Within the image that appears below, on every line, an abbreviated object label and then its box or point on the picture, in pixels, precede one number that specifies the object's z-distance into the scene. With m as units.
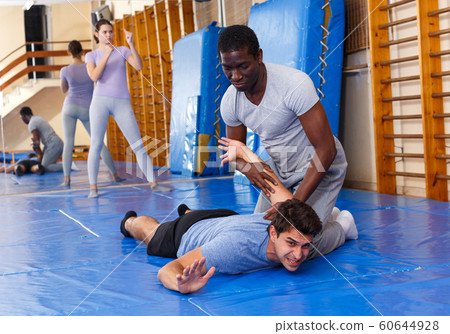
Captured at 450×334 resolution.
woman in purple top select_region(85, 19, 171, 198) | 4.48
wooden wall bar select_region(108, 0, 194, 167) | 6.54
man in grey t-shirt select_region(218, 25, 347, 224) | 2.09
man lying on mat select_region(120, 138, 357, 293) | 1.88
